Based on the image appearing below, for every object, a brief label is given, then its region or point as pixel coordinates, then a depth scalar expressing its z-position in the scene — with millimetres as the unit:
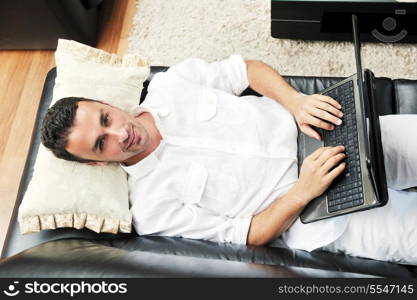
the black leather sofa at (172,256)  873
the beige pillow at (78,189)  1151
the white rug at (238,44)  1801
